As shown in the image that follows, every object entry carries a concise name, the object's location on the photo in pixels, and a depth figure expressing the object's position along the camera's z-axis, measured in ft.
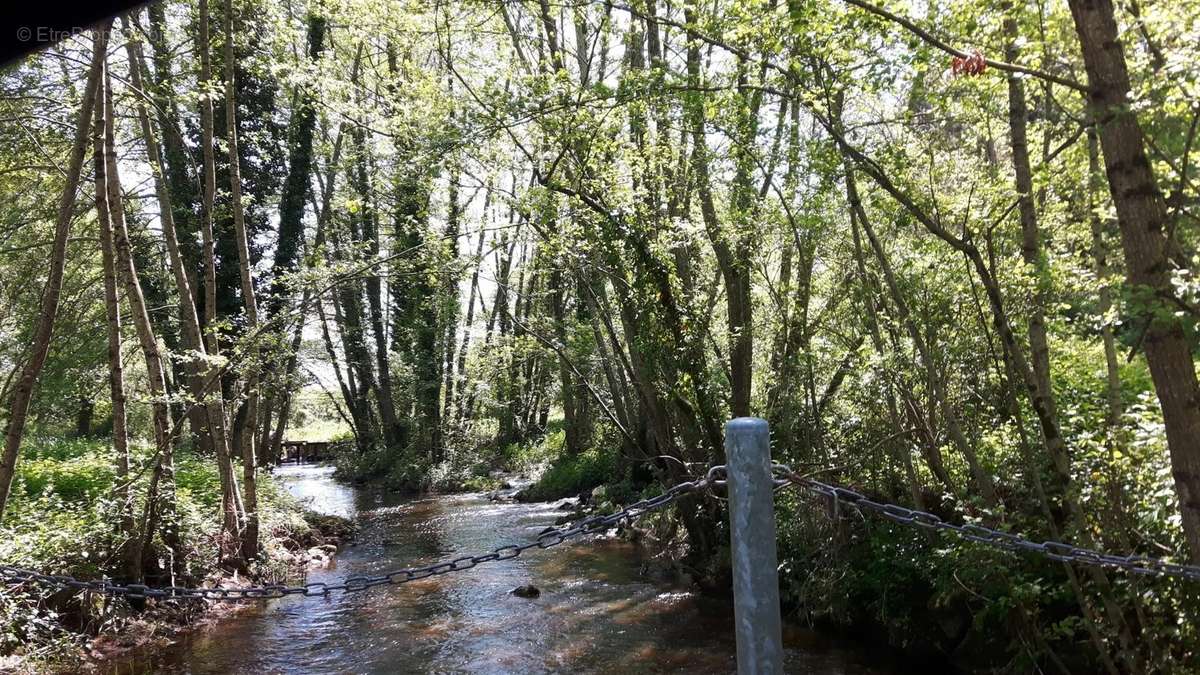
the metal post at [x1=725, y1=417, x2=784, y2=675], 7.75
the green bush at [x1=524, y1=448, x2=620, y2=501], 64.03
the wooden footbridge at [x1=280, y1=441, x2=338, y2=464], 134.51
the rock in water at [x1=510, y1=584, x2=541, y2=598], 33.81
